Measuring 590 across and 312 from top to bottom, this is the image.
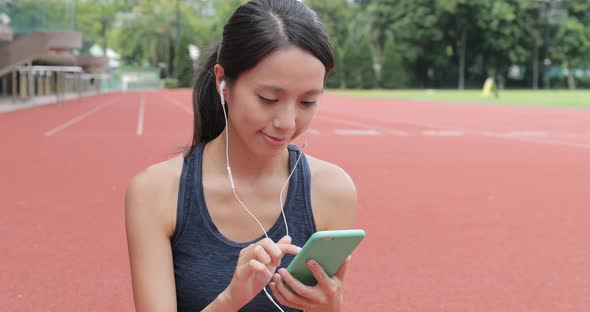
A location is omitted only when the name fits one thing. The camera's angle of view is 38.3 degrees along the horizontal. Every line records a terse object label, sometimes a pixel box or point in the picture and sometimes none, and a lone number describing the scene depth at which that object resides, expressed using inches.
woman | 75.5
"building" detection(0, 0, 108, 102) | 1078.4
